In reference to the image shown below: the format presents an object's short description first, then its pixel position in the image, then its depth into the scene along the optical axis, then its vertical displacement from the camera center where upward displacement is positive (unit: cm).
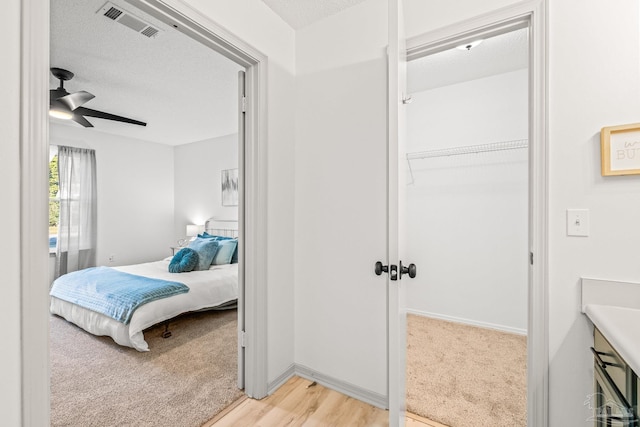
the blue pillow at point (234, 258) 409 -63
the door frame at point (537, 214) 138 +0
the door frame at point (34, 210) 98 +1
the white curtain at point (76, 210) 459 +3
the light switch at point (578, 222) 132 -4
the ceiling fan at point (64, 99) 274 +105
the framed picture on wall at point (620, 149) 122 +27
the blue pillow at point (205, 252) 366 -50
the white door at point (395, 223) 118 -4
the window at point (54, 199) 454 +20
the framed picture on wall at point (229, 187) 515 +45
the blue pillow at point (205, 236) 461 -38
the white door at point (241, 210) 196 +1
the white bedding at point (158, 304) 256 -91
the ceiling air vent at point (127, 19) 194 +134
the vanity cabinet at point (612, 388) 82 -55
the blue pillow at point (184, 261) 351 -59
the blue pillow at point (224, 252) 395 -53
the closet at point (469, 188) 284 +27
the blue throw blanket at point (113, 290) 259 -75
